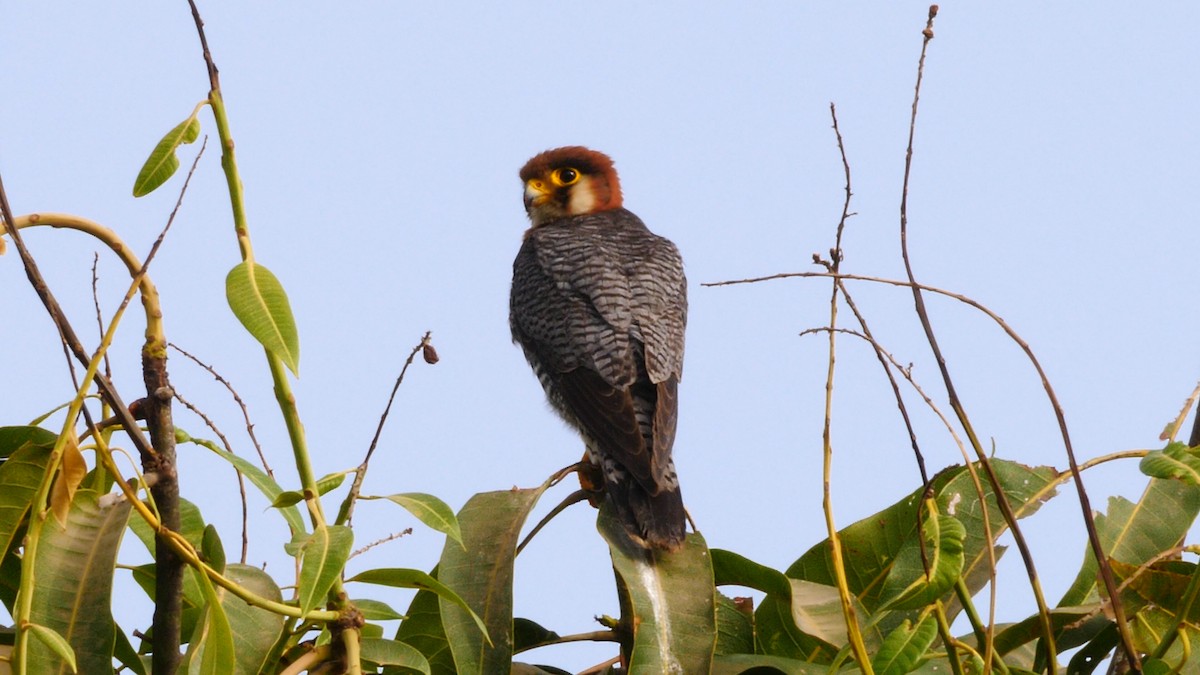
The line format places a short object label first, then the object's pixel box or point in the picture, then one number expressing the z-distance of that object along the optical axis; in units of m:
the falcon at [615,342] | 7.05
